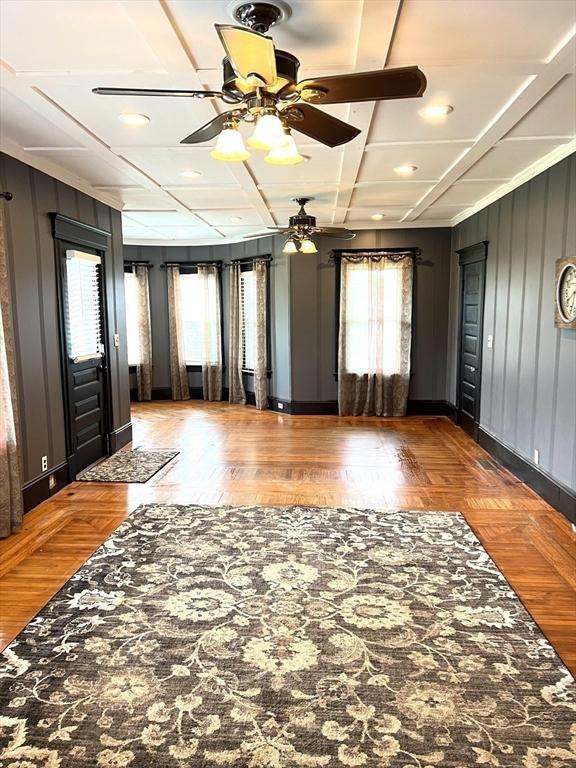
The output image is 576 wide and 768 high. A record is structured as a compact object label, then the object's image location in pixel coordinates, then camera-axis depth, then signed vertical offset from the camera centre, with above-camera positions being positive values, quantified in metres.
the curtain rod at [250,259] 8.12 +0.82
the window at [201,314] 9.16 -0.04
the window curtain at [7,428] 3.55 -0.77
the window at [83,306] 4.88 +0.07
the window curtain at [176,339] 9.25 -0.47
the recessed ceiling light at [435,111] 3.13 +1.18
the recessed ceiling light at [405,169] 4.42 +1.18
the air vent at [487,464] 5.25 -1.53
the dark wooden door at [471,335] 6.20 -0.31
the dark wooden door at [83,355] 4.80 -0.40
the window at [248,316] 8.52 -0.07
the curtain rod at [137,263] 9.17 +0.84
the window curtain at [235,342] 8.75 -0.50
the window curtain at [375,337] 7.69 -0.38
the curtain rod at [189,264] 9.08 +0.82
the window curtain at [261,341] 8.20 -0.46
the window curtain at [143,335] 9.19 -0.39
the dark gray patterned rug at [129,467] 4.96 -1.52
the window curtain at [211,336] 9.13 -0.41
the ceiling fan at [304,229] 5.69 +0.88
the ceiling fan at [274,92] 1.86 +0.82
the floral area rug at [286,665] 1.88 -1.52
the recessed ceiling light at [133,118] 3.21 +1.18
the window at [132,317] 9.19 -0.08
